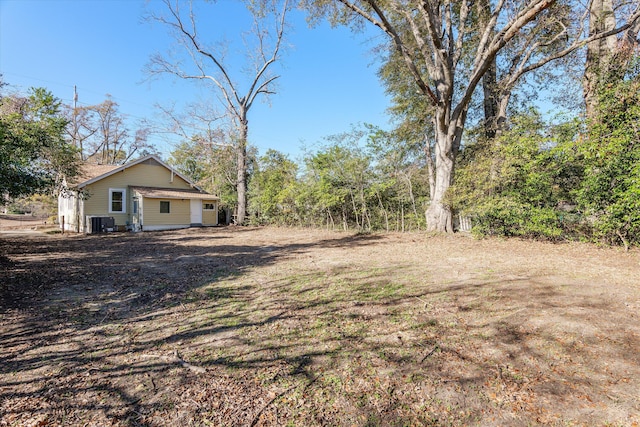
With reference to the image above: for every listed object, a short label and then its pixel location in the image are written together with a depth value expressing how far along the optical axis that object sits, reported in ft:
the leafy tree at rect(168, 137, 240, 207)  64.80
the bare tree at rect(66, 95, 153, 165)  82.38
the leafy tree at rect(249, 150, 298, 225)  52.65
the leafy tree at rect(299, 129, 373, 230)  42.60
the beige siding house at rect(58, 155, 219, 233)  48.21
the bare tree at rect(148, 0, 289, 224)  61.26
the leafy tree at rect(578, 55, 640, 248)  19.94
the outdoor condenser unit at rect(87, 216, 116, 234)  45.85
